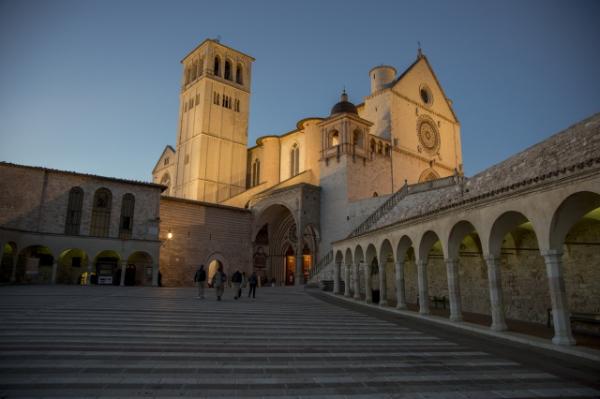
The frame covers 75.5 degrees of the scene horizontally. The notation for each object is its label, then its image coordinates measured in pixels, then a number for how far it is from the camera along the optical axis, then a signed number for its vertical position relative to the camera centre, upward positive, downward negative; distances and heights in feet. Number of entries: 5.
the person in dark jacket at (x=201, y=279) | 50.66 -0.99
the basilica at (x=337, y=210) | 32.71 +10.26
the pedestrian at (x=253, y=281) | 56.85 -1.40
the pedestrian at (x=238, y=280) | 53.52 -1.13
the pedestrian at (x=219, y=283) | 49.98 -1.47
